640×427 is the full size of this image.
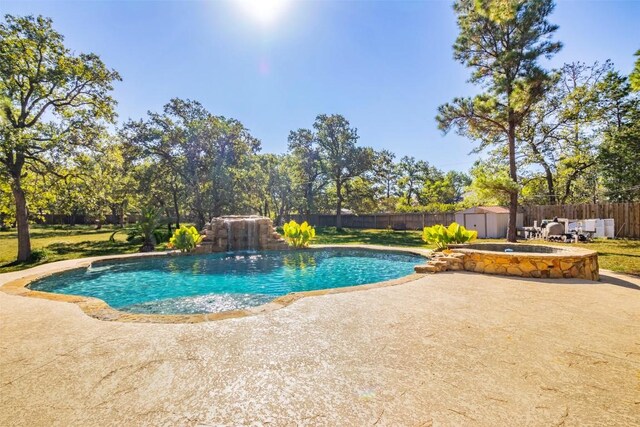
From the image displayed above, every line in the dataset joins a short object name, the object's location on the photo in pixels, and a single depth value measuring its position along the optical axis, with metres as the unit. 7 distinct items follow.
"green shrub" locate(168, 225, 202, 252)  11.43
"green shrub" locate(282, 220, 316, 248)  12.82
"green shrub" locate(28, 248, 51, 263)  10.18
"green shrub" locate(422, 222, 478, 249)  9.39
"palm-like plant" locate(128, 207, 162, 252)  12.92
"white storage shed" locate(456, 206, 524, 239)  17.72
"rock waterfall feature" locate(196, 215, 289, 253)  12.80
